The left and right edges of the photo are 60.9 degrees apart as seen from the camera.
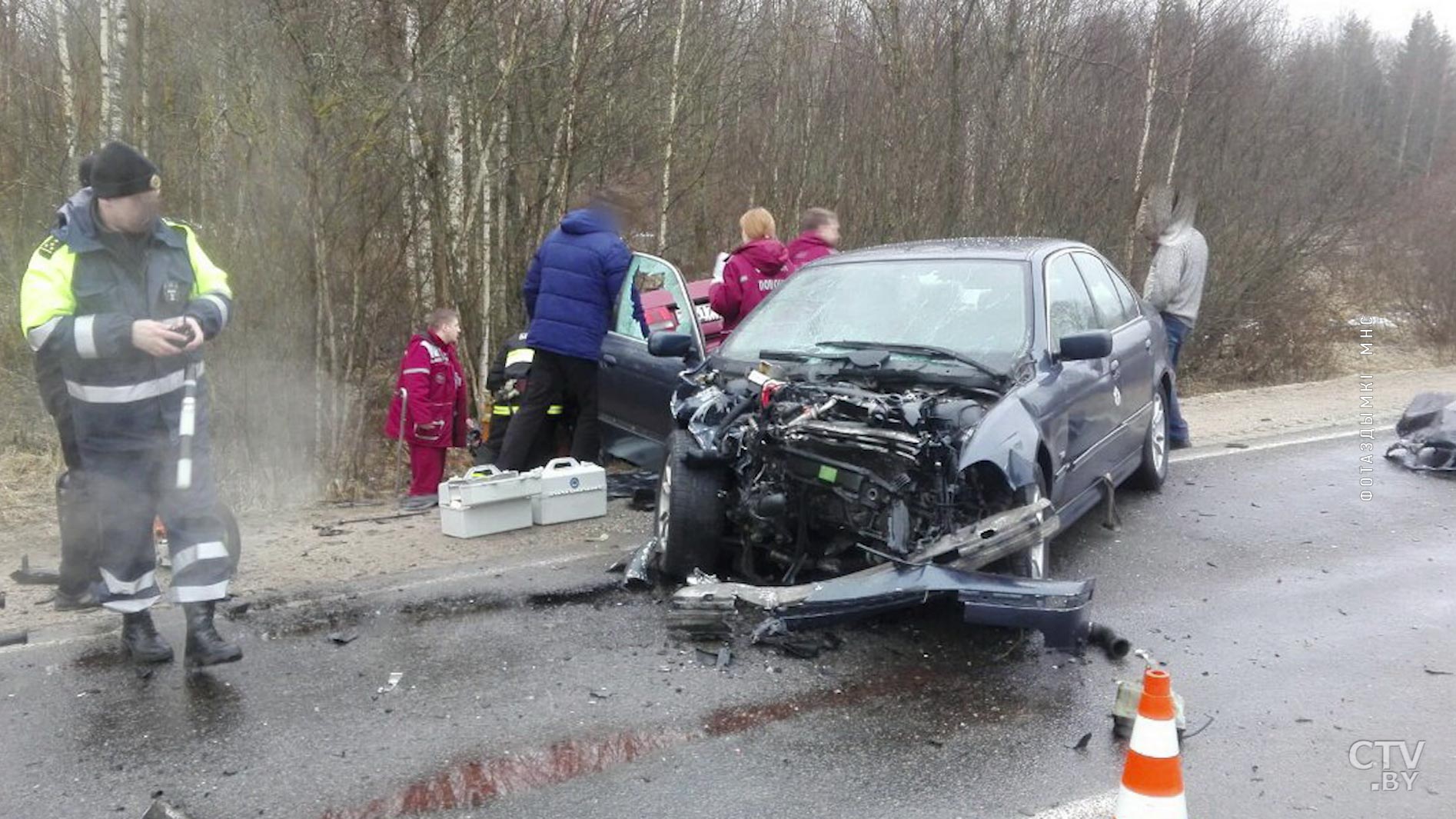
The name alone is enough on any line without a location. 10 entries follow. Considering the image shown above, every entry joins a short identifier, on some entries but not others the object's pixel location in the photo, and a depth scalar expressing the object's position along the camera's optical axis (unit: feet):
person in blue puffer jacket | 25.52
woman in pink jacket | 26.58
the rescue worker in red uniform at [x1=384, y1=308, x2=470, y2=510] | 26.61
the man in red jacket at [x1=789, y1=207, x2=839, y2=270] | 28.30
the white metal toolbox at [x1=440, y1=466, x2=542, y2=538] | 22.03
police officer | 14.89
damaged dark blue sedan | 16.17
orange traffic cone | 10.23
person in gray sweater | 32.35
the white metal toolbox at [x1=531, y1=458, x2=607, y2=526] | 23.06
